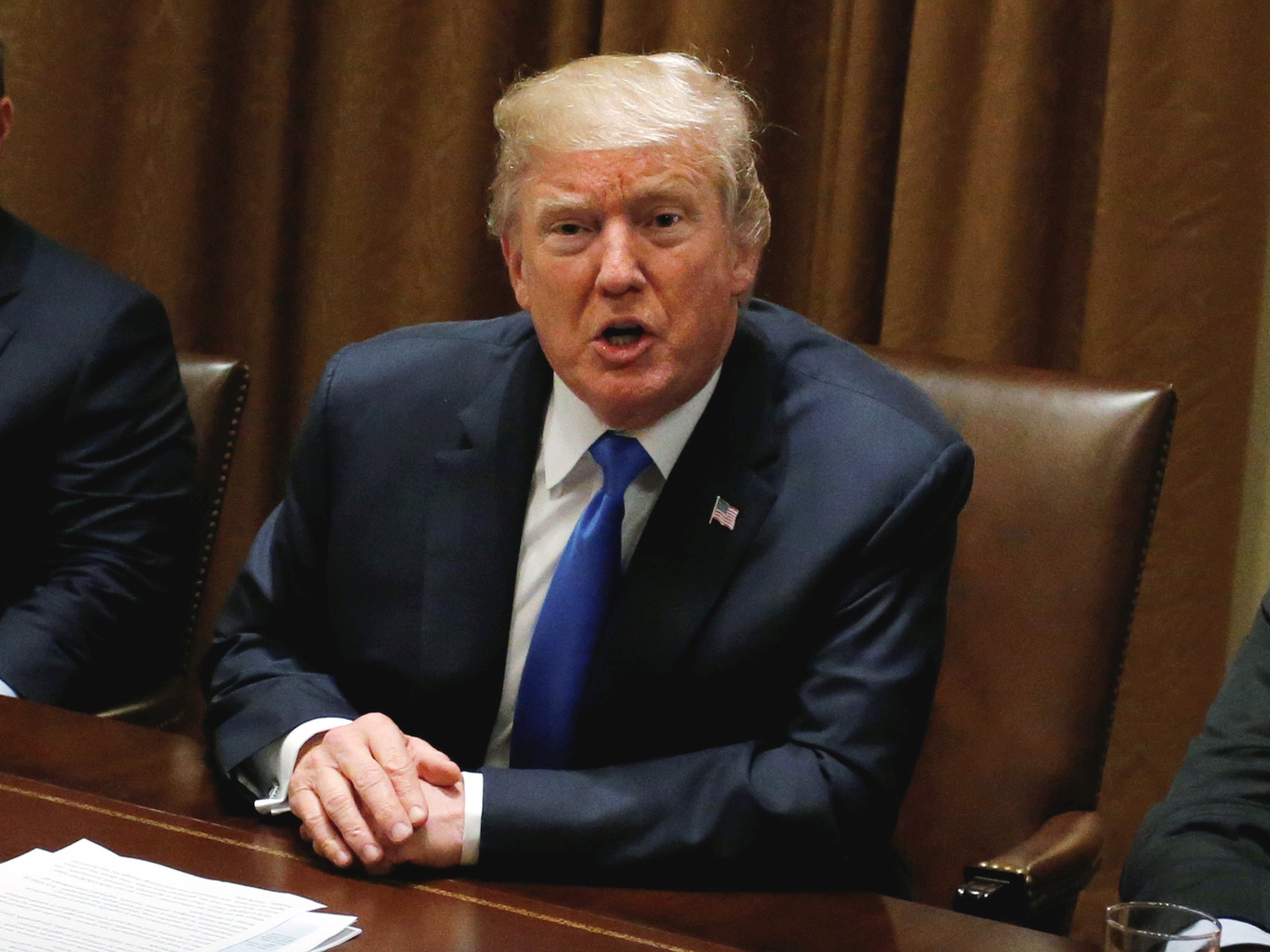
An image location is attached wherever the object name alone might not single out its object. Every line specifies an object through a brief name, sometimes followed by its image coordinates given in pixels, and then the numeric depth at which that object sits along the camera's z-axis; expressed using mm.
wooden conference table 2442
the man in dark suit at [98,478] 3190
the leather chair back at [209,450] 3216
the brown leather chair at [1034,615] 2863
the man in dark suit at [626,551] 2622
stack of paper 2402
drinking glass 2296
